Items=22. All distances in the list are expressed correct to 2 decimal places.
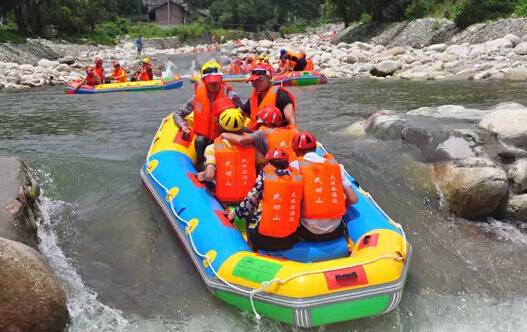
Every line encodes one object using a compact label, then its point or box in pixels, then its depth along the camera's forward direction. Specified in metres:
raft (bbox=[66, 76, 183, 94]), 14.44
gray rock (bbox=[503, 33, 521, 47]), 17.12
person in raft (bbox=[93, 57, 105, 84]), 14.92
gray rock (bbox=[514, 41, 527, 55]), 15.93
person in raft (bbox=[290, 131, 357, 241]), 3.61
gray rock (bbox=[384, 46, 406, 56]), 20.81
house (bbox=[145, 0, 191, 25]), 53.08
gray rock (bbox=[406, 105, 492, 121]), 7.07
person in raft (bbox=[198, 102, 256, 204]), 4.31
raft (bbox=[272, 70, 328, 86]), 15.08
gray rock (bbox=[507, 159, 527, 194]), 5.05
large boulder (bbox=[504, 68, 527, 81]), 13.72
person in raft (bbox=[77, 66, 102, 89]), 14.55
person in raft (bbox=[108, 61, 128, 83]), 15.26
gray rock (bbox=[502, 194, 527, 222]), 4.93
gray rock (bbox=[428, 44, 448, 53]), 19.84
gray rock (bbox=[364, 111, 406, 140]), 6.77
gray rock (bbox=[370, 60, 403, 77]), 16.95
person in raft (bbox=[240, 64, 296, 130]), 5.45
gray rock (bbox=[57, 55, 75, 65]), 22.70
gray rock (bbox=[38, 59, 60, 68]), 20.64
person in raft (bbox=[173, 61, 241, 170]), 5.24
